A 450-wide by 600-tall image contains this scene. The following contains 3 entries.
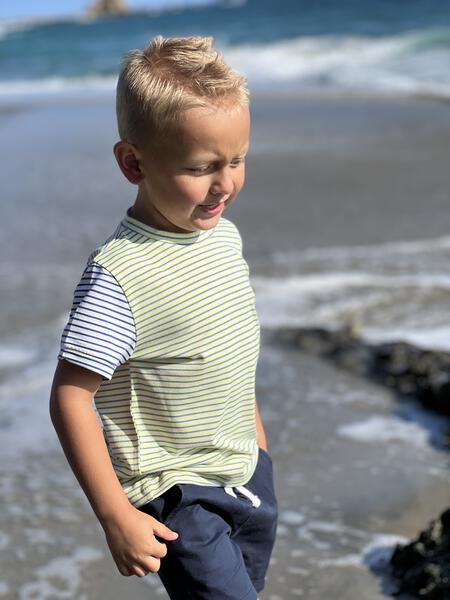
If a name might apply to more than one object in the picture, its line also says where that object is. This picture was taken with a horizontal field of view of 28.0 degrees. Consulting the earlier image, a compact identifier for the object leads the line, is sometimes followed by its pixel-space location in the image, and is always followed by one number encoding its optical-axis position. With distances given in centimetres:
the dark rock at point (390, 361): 374
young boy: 159
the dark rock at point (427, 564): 235
